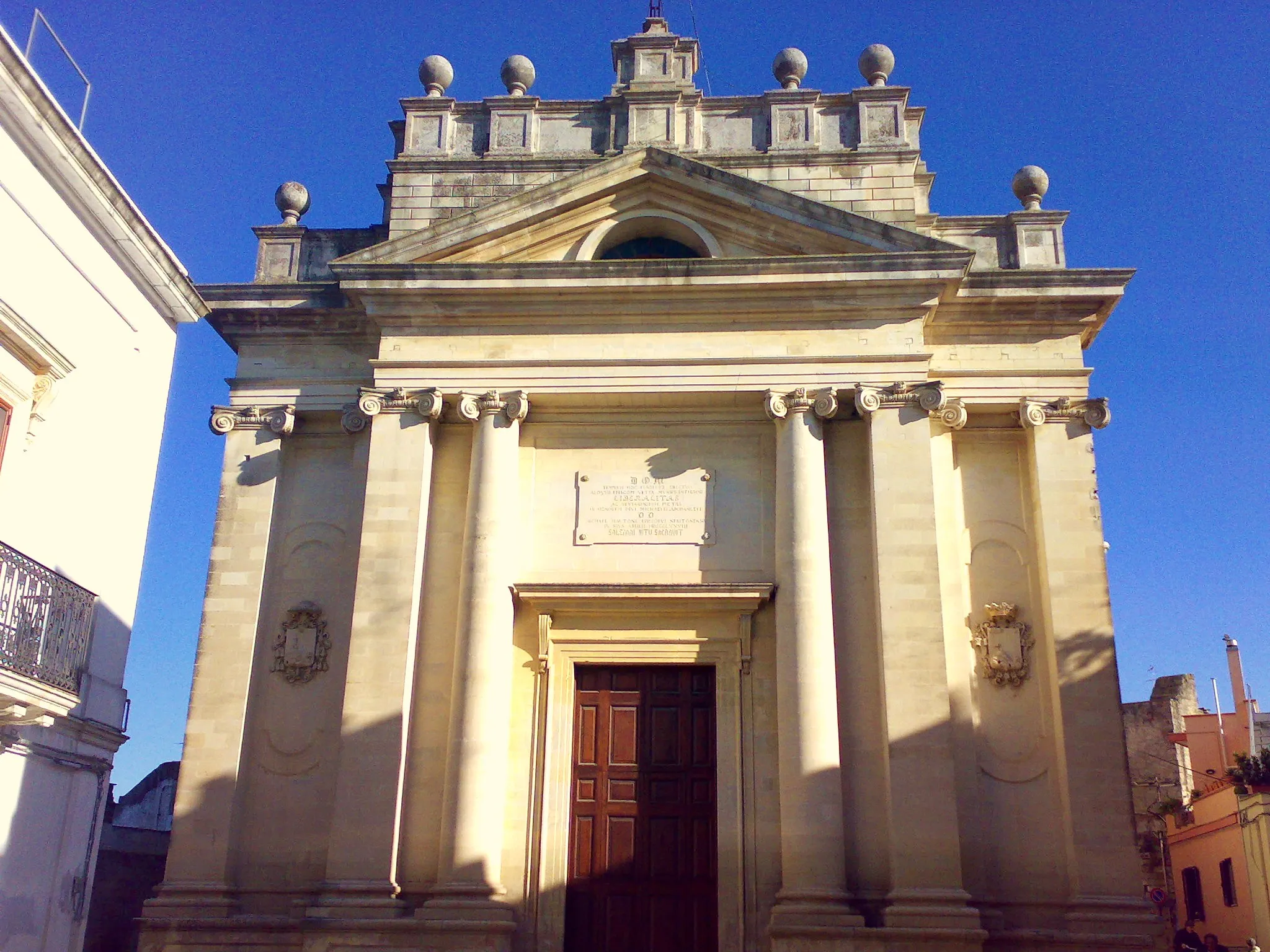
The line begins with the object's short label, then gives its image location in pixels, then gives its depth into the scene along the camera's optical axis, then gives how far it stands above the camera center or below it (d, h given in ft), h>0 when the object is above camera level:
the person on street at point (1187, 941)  61.87 -0.32
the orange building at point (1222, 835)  69.21 +5.71
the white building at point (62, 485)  34.76 +12.48
